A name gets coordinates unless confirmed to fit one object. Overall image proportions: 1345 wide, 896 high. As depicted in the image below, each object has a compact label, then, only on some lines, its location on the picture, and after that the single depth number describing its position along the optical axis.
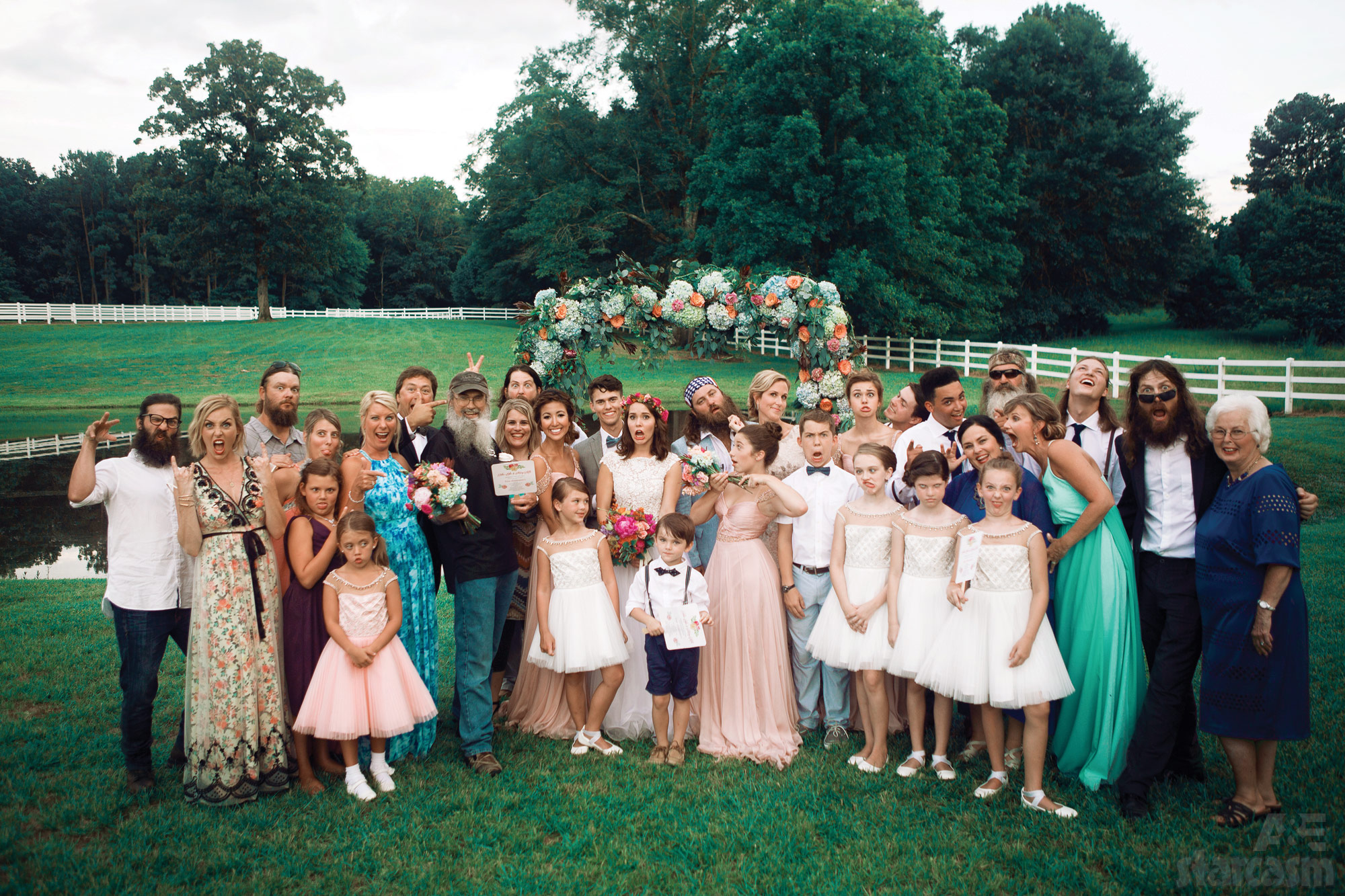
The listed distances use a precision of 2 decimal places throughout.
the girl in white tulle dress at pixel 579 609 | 4.87
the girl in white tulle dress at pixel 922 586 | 4.52
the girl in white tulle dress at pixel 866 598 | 4.69
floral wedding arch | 7.77
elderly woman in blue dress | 3.74
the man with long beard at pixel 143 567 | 4.31
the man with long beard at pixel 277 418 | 5.20
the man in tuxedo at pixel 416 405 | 5.63
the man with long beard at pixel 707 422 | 5.69
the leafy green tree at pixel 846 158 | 26.92
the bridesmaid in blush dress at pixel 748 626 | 5.06
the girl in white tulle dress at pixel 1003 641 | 4.14
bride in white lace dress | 5.30
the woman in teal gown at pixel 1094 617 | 4.27
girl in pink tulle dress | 4.27
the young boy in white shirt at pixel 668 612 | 4.88
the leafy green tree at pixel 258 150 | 41.28
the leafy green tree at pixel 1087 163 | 34.44
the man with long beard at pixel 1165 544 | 4.05
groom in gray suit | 5.59
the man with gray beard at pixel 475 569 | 4.81
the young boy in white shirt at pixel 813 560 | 5.18
